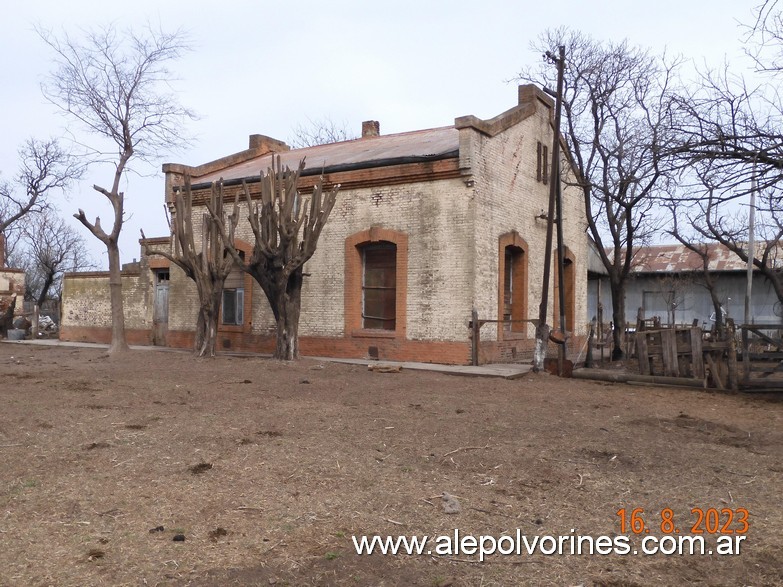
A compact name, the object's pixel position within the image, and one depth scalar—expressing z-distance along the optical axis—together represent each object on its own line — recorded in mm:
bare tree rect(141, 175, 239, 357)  16266
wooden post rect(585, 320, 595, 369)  16016
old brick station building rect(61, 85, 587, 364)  15078
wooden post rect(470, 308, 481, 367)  14734
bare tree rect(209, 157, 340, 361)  14625
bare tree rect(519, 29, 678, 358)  17906
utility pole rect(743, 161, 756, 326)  22656
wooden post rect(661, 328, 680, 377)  11987
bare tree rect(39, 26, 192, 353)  17594
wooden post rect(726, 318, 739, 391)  11445
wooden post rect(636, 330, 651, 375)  12297
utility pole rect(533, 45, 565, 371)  13977
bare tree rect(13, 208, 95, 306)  43456
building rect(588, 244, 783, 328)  31859
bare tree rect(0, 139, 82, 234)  30078
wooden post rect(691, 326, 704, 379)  11773
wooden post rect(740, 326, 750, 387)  11206
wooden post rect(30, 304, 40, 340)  26395
